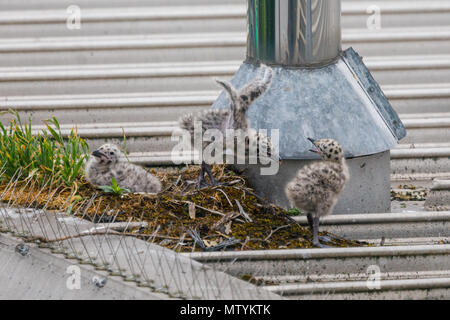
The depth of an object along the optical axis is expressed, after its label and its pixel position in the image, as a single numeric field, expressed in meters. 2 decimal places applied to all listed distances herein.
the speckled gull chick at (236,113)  10.68
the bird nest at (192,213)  10.22
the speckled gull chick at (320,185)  10.21
